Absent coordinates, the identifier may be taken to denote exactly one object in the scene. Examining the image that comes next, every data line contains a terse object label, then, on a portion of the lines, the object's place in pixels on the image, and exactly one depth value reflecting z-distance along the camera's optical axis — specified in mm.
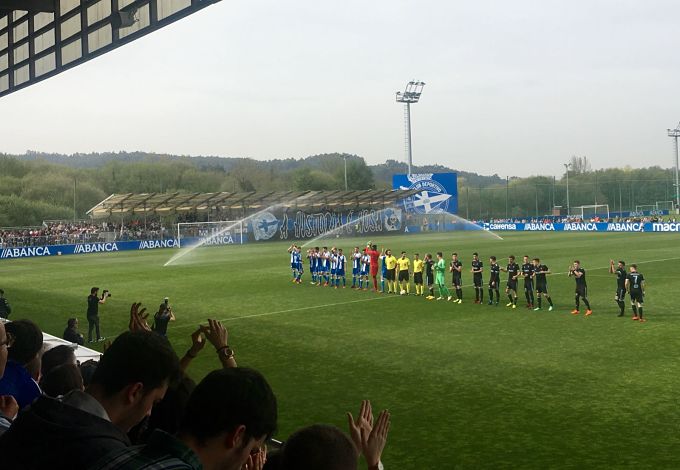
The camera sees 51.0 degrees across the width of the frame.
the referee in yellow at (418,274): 23734
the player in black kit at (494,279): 21375
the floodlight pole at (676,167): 87562
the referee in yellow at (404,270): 23953
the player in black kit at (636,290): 18000
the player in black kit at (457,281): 22000
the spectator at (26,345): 4383
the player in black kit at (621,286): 18391
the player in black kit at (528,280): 20344
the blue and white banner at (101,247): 49594
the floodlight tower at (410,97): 74938
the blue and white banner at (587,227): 61641
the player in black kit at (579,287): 19181
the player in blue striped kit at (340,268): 26859
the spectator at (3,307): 16672
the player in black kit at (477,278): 21672
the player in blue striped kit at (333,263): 27141
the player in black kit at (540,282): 19906
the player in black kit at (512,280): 20719
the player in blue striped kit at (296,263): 28672
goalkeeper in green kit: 22516
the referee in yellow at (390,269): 24609
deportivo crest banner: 73188
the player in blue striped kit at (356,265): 26500
